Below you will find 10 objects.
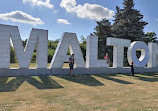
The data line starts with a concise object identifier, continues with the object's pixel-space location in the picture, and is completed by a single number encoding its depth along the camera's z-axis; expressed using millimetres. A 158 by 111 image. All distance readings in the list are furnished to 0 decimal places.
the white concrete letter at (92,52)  13391
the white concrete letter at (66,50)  12237
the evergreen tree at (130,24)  26438
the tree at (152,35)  40391
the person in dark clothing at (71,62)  11981
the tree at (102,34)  26725
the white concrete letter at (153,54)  17188
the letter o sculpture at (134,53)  15460
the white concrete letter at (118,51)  15047
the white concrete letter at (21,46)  10617
